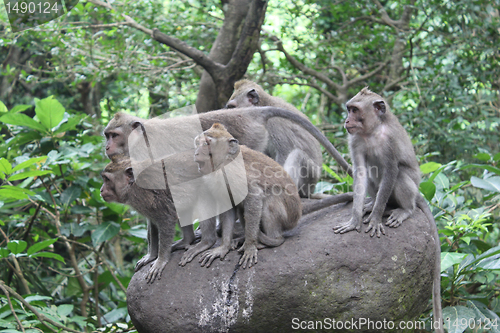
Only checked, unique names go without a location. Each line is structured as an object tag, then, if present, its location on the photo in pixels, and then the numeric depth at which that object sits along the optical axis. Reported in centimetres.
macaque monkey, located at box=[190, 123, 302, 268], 385
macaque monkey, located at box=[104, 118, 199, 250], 471
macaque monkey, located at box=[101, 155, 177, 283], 401
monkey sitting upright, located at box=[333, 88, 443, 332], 396
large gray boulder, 359
